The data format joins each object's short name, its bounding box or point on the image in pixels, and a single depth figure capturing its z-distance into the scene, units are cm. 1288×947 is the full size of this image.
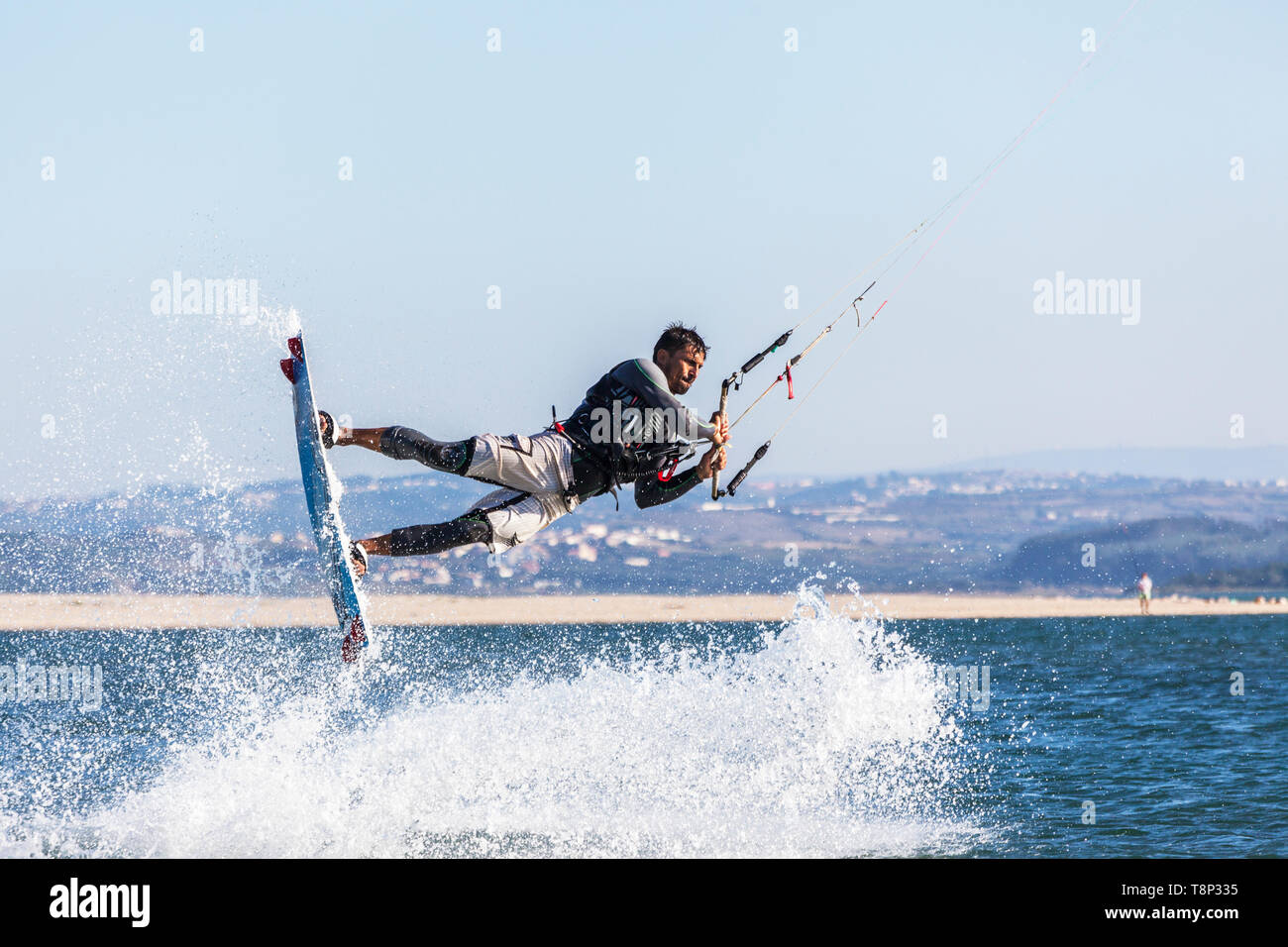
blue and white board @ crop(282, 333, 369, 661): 1722
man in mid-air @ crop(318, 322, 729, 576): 1708
